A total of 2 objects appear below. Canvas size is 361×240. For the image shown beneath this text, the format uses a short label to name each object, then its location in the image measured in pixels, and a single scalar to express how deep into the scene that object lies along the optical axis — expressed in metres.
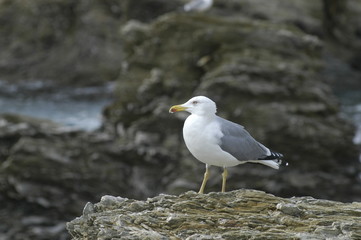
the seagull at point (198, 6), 48.39
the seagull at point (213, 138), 18.14
